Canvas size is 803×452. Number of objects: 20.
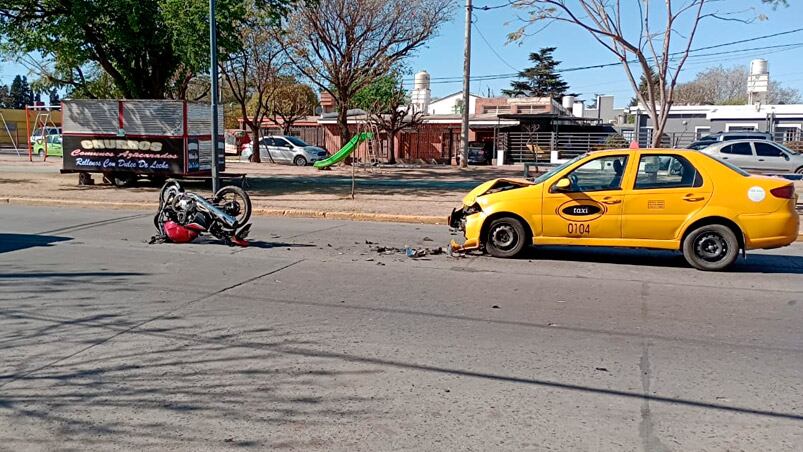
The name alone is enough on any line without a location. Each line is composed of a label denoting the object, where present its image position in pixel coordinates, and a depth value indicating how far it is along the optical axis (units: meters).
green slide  24.17
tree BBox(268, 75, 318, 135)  46.09
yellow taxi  8.83
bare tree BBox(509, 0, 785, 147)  16.80
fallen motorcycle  10.85
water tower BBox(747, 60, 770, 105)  52.21
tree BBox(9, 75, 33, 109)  110.56
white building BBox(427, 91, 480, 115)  71.47
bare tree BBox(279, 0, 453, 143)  28.59
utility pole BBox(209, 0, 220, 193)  15.69
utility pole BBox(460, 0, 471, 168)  30.49
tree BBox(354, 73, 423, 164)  33.72
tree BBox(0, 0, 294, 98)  18.00
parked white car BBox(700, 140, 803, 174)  23.02
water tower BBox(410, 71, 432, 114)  54.38
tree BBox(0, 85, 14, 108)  106.69
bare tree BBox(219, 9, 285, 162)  33.03
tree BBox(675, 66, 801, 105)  77.50
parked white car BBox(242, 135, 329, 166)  35.47
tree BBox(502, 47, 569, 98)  78.56
